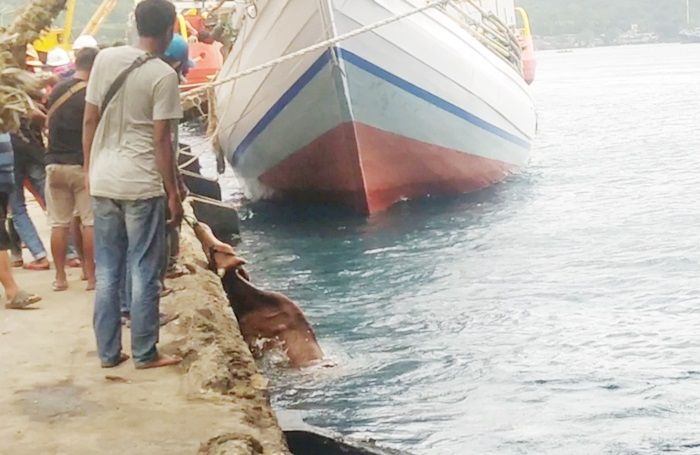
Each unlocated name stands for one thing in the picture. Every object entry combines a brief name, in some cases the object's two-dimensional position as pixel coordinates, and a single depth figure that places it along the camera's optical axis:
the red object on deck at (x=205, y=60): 24.16
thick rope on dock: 4.76
